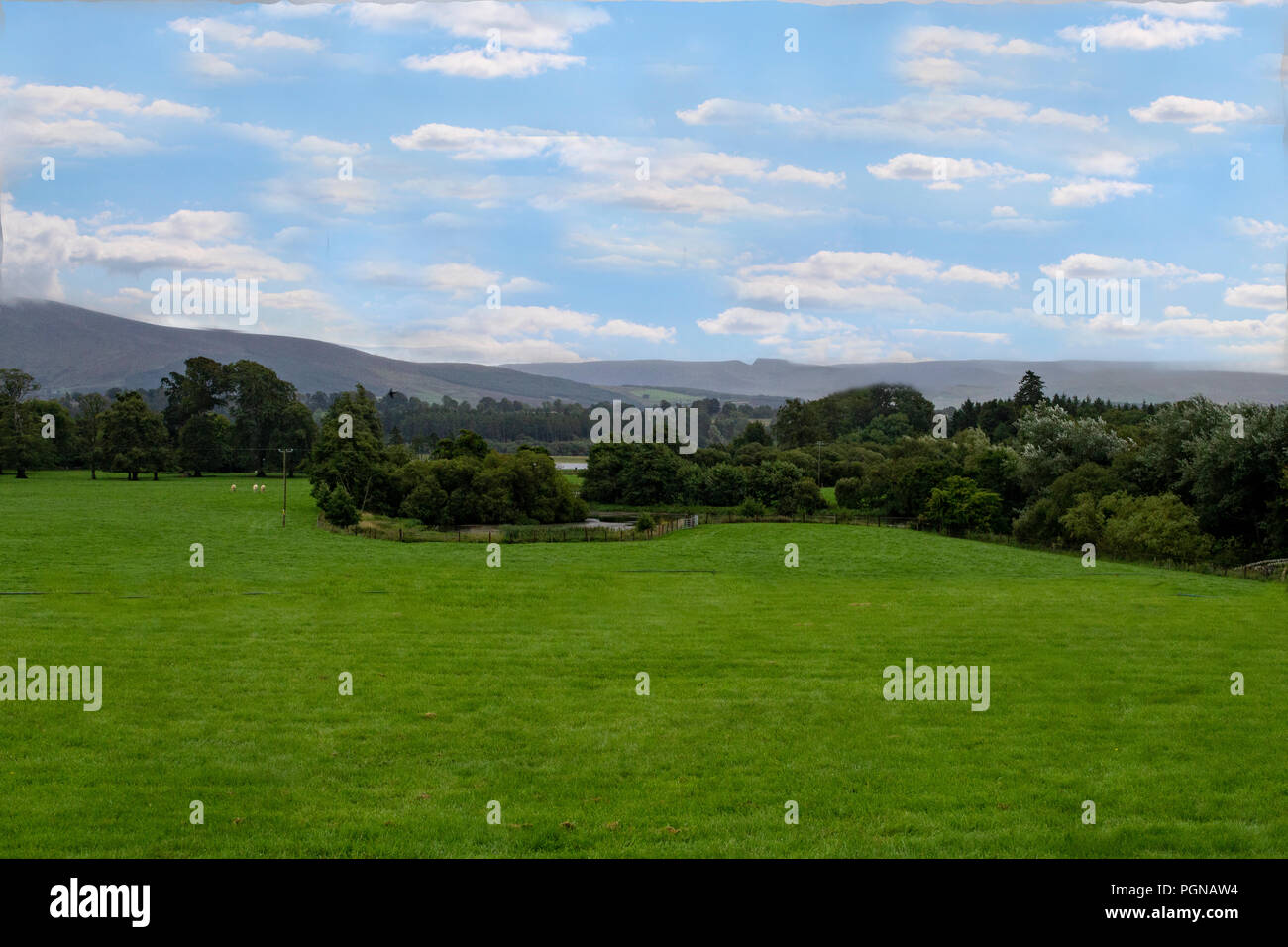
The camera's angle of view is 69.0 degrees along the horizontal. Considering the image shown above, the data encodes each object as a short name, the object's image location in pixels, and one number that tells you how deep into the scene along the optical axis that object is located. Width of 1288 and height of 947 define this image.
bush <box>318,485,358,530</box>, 53.84
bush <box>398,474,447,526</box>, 61.09
